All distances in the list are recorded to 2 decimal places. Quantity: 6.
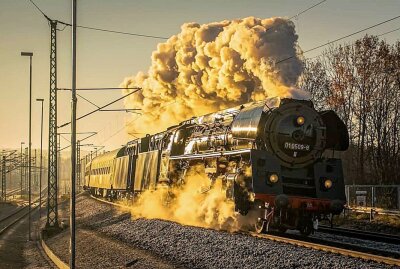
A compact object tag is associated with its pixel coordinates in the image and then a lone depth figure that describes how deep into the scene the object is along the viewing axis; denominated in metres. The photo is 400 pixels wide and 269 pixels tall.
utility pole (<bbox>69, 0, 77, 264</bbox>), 13.97
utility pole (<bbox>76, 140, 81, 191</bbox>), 67.45
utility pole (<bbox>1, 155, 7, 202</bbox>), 63.81
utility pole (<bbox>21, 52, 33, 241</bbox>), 34.41
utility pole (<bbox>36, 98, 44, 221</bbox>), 43.07
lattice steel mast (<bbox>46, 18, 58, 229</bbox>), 27.86
